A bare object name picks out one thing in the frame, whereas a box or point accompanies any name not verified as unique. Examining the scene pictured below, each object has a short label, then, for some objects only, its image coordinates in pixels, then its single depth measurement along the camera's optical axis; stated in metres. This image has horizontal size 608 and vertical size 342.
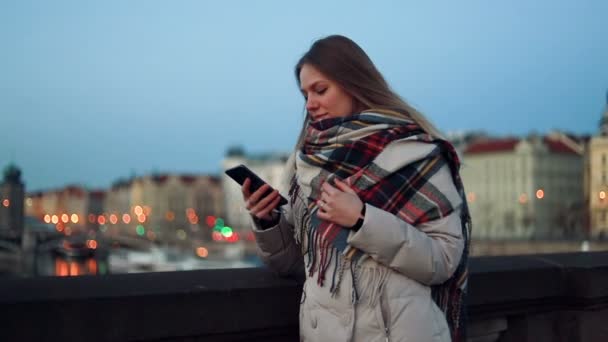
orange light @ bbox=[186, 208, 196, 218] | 114.12
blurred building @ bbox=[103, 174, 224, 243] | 116.44
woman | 1.95
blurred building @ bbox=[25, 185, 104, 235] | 133.84
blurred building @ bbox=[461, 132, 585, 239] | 66.56
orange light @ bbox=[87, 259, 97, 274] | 45.28
